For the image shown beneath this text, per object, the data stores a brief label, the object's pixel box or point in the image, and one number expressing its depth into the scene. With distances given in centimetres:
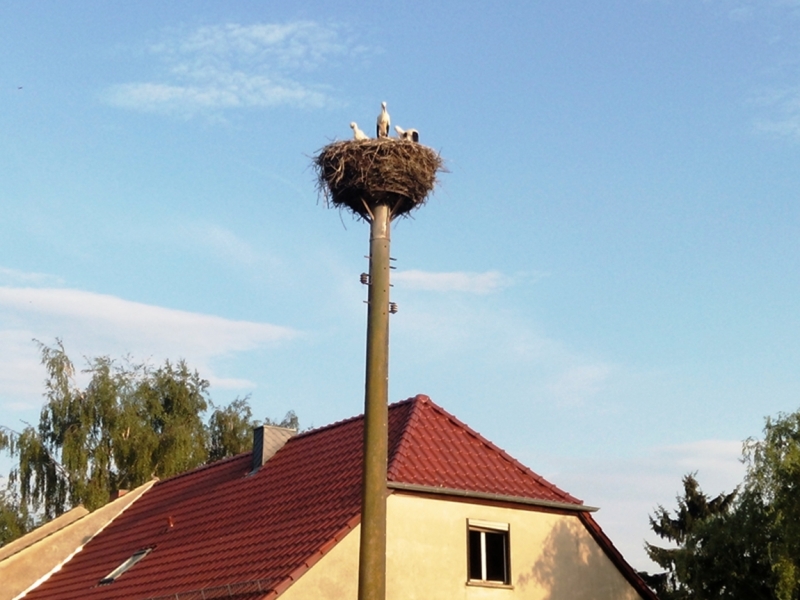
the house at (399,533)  1542
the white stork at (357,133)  1110
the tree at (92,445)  3469
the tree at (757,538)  1602
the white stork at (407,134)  1110
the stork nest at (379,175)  1010
